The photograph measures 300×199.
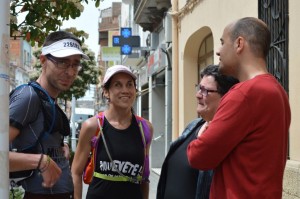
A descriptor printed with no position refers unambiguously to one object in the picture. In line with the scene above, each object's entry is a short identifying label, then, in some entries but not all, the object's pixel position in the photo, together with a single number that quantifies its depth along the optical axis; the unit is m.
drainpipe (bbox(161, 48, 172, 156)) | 13.42
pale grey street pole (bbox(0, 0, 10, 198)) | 1.99
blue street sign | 17.56
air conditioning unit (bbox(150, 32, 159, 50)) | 17.40
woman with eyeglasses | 2.92
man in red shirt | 2.20
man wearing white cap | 2.50
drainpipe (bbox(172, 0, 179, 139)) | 12.32
